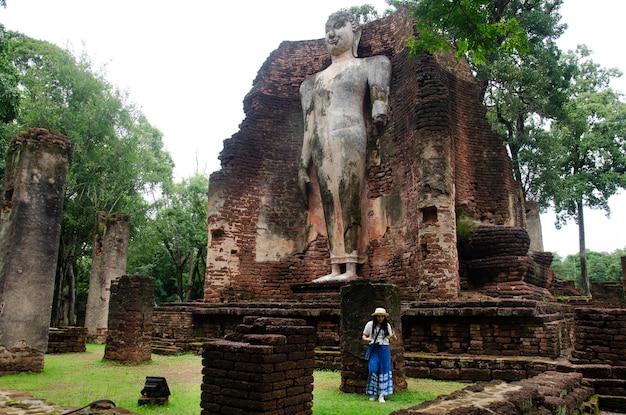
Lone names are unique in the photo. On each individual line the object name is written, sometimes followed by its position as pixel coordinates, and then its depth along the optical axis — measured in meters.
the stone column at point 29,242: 7.91
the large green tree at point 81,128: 18.80
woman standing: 5.98
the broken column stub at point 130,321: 9.52
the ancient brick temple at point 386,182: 10.54
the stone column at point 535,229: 17.86
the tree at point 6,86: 11.78
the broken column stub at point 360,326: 6.43
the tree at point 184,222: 25.09
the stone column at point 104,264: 15.88
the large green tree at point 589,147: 21.09
